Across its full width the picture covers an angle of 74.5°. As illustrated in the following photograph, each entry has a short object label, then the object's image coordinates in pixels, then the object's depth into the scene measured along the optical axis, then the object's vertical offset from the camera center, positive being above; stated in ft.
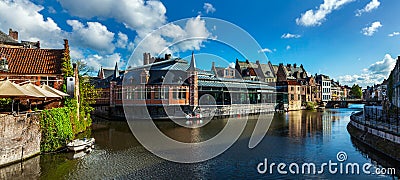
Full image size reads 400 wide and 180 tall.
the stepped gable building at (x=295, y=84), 233.14 +10.70
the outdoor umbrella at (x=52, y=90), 74.69 +1.42
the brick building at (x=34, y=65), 87.35 +10.40
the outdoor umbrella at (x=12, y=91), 53.99 +0.80
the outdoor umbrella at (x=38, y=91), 62.98 +0.96
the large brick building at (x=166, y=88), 137.69 +3.86
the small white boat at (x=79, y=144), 64.54 -12.50
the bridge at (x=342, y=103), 251.76 -6.99
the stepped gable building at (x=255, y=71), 249.75 +24.30
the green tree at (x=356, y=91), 370.12 +7.05
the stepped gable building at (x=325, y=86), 290.97 +11.15
